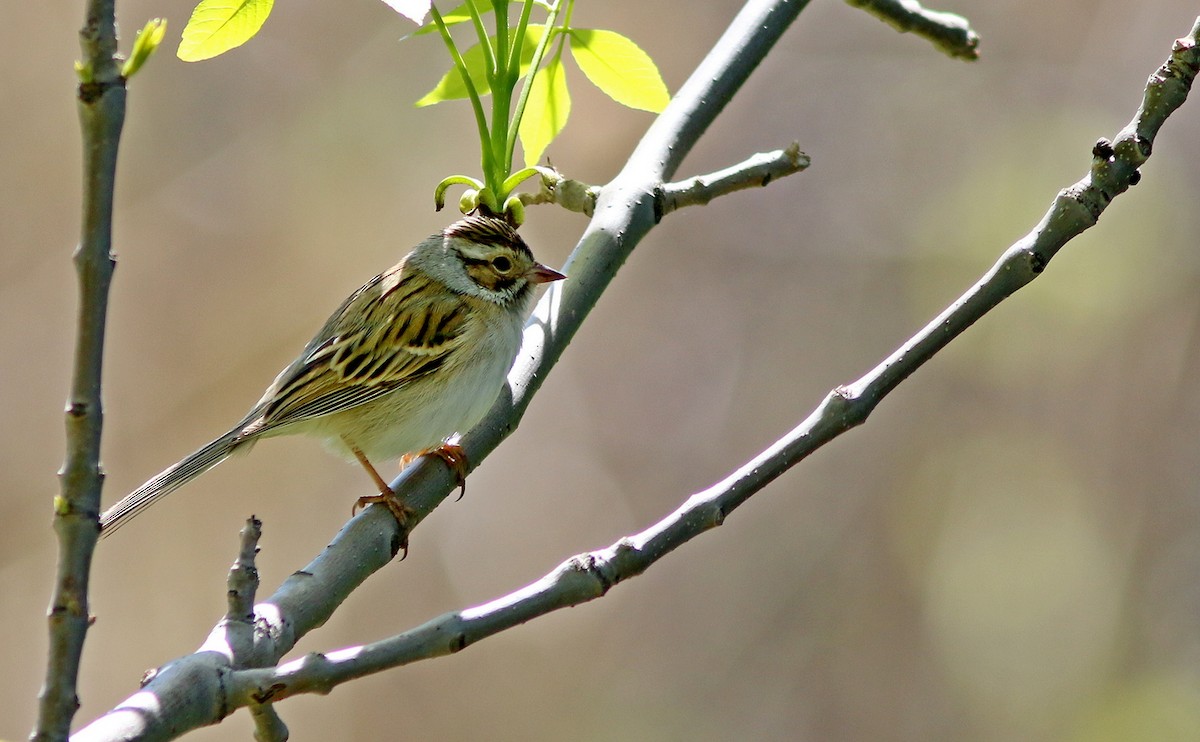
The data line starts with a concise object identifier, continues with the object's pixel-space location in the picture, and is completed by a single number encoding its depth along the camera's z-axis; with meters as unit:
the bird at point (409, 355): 7.60
